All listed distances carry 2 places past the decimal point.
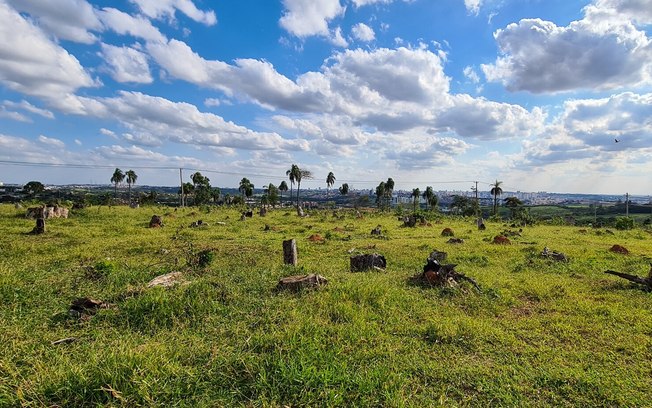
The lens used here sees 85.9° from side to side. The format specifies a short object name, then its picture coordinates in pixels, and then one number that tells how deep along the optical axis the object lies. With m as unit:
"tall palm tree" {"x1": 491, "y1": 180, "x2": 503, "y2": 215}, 68.88
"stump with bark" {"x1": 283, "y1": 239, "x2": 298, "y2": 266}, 12.67
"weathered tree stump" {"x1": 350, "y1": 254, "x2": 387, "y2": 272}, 12.62
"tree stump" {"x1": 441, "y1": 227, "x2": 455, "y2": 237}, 24.19
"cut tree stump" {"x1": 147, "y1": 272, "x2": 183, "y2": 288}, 8.63
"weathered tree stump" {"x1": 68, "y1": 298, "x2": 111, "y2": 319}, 6.93
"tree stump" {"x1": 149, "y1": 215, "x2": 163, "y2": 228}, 24.47
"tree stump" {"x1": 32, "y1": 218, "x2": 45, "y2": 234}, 18.45
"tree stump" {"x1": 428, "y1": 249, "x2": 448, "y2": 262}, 14.45
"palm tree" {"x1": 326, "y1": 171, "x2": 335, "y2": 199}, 92.75
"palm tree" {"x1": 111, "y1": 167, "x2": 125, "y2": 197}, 90.00
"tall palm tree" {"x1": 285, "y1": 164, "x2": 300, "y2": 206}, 73.69
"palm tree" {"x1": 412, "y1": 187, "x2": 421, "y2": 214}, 81.88
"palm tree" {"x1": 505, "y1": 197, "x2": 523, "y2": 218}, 59.88
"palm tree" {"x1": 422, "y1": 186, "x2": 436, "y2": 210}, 79.01
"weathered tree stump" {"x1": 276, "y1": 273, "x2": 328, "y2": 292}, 9.00
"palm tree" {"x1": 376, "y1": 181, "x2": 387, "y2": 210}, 85.56
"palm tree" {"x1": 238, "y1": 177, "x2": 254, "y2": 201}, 83.06
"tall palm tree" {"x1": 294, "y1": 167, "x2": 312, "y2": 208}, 73.11
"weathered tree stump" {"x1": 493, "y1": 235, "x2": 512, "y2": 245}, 20.07
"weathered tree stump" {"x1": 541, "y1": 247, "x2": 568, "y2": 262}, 15.00
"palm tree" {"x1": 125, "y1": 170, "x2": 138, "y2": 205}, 92.44
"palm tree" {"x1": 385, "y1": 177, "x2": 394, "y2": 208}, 87.12
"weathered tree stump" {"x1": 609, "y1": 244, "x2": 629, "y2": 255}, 17.56
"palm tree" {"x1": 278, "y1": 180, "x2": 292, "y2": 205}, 104.00
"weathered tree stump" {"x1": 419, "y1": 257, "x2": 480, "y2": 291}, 9.96
